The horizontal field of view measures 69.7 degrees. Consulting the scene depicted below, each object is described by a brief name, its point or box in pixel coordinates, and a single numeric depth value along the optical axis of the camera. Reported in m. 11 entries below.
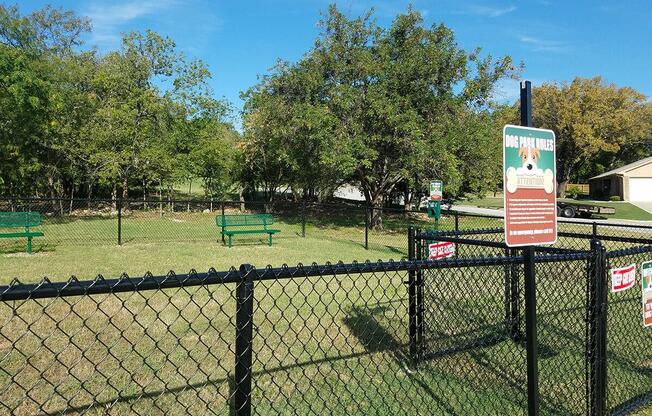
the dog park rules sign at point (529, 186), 2.12
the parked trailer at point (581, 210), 28.09
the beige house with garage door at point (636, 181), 43.59
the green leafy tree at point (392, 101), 16.48
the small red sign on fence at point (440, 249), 4.64
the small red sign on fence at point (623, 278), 3.35
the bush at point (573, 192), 54.02
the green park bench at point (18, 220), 10.95
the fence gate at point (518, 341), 3.27
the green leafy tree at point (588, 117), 45.25
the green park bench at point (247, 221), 13.36
